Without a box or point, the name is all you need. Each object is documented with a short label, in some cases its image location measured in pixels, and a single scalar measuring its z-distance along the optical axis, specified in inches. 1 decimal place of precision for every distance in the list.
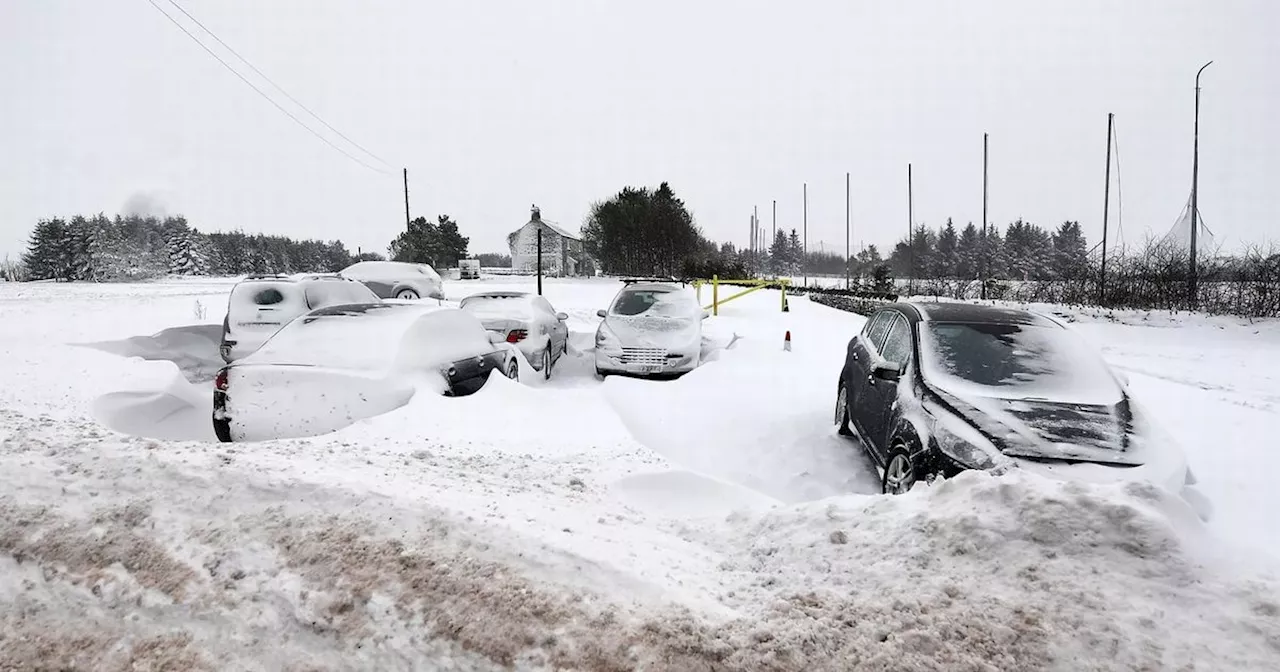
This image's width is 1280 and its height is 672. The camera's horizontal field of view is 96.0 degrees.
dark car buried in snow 135.6
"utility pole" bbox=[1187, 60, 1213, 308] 642.2
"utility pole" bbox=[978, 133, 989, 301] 953.6
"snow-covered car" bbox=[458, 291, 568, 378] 361.1
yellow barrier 664.4
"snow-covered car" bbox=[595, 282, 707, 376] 349.4
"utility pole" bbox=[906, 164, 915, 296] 1533.0
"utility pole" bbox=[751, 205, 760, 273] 2967.5
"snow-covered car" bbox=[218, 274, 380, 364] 370.3
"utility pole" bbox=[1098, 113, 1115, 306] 713.2
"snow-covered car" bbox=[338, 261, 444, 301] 775.1
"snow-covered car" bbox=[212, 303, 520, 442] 192.9
